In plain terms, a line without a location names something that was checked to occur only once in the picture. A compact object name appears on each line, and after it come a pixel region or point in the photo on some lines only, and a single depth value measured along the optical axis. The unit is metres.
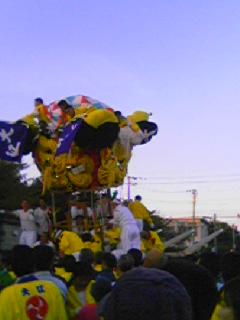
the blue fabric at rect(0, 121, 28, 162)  12.86
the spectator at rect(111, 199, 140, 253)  11.75
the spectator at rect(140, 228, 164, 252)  12.67
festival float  12.35
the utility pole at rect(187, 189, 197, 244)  56.42
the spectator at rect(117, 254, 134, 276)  5.37
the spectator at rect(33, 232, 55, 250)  12.26
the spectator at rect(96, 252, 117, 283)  5.97
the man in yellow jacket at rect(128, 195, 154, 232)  13.19
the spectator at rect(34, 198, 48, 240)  13.21
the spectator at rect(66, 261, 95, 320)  4.36
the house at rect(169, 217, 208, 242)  44.04
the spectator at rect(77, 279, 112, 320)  4.01
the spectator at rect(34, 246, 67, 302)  4.00
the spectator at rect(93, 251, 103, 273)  6.65
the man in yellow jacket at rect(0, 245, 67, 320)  3.49
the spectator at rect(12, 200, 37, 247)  13.05
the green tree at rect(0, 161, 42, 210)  25.88
